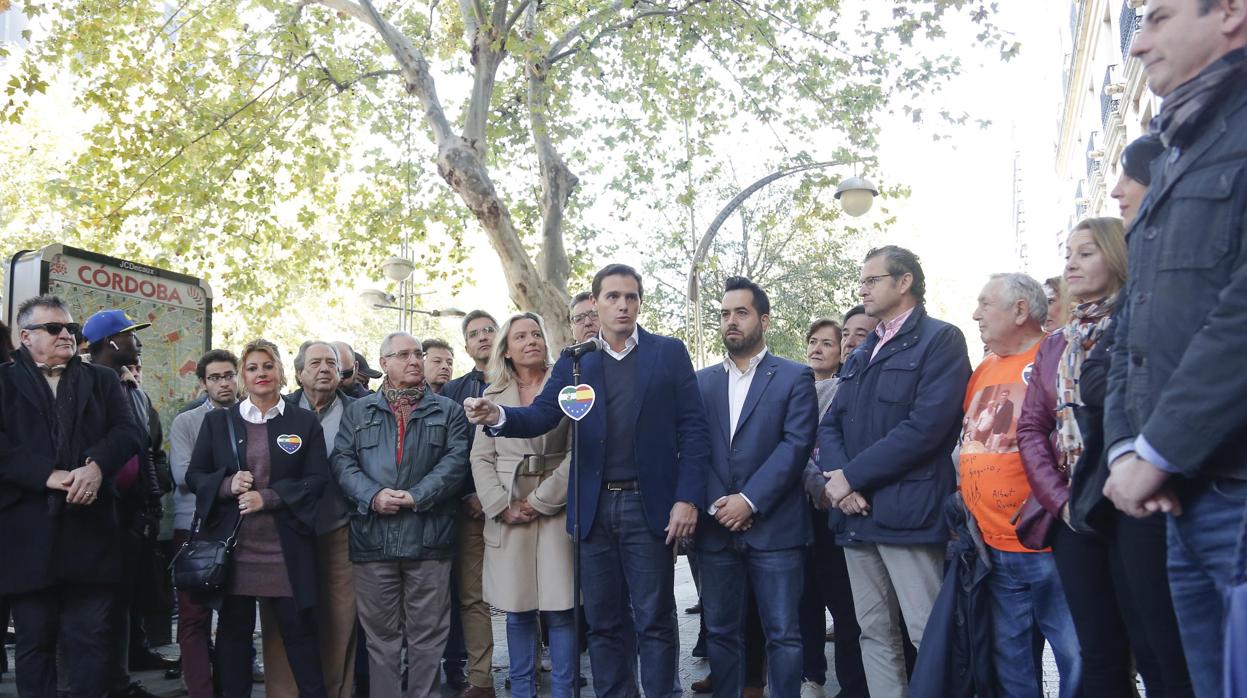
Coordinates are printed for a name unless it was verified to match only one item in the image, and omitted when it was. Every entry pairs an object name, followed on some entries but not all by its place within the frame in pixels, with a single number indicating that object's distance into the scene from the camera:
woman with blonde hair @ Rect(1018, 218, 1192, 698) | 2.89
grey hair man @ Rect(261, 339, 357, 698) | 6.04
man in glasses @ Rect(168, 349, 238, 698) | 5.84
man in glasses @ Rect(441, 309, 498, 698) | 6.43
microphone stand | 4.60
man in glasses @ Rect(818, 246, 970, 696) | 4.83
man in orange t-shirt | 4.43
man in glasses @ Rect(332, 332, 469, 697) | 5.91
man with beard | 5.18
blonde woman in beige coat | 5.73
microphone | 4.70
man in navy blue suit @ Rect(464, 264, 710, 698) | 5.10
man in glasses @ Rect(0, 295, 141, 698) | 5.40
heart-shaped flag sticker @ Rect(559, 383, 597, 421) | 4.54
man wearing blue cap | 6.30
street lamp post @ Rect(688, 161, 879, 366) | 14.04
